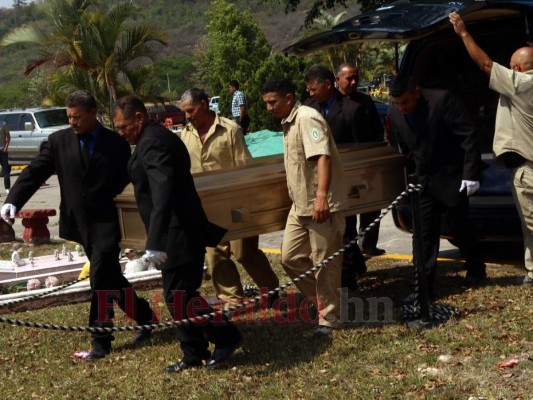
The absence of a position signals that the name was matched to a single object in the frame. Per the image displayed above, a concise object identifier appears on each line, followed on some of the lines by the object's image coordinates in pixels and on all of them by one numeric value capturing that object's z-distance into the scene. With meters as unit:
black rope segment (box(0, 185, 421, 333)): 5.66
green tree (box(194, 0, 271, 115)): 37.53
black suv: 7.11
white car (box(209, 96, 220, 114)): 45.12
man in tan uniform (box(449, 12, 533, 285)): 6.79
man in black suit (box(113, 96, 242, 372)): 5.49
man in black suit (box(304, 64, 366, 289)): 7.61
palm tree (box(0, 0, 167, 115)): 22.70
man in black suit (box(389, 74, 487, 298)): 6.91
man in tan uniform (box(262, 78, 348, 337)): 6.16
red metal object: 11.41
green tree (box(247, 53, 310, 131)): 23.64
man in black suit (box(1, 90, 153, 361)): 6.23
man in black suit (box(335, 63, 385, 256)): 7.85
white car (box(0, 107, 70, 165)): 25.00
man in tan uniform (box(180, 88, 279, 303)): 7.00
